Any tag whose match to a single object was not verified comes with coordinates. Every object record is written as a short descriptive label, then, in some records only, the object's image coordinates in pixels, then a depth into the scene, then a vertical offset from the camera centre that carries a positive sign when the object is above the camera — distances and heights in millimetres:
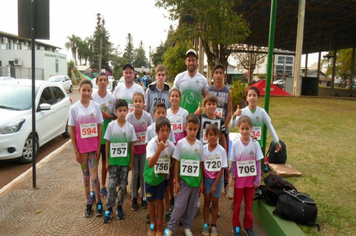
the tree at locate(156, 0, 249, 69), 15391 +3931
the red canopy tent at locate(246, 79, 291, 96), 14514 +12
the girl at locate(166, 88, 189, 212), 3980 -405
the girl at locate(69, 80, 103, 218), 3959 -729
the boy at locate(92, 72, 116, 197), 4594 -285
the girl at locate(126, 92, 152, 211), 4184 -827
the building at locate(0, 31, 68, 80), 36938 +2951
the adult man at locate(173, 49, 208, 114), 4453 +18
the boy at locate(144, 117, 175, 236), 3428 -1051
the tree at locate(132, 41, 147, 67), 104438 +11114
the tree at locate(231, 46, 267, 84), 50288 +5910
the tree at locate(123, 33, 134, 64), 108688 +15312
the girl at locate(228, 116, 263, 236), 3580 -1013
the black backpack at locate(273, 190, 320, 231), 3455 -1461
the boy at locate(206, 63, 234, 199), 4293 -132
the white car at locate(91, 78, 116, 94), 16312 -35
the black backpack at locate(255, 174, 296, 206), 3926 -1377
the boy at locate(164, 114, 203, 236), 3457 -1041
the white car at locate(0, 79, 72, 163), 5859 -777
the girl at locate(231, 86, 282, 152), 4172 -386
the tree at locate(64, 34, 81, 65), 81000 +11770
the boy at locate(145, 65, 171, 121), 4598 -128
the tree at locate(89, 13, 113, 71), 73500 +10749
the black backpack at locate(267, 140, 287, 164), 5473 -1266
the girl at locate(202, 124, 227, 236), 3520 -1022
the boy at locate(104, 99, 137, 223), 3900 -934
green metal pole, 4738 +633
